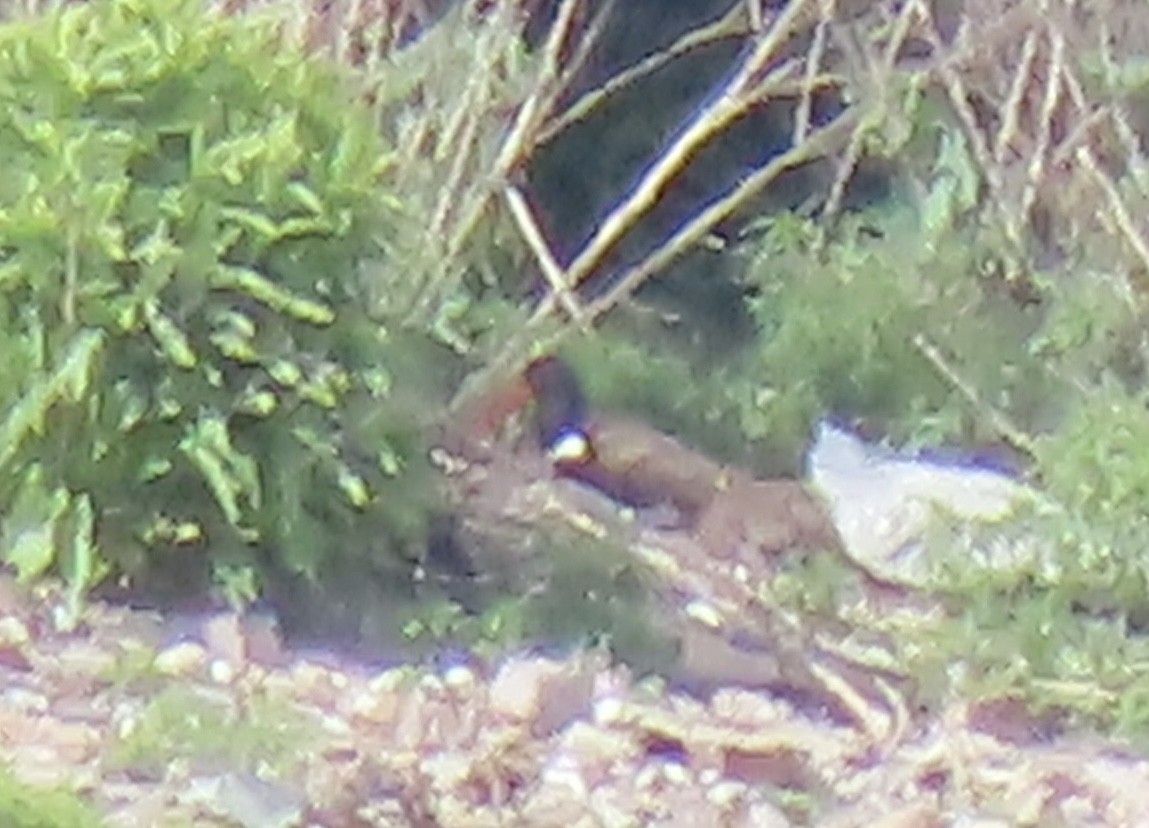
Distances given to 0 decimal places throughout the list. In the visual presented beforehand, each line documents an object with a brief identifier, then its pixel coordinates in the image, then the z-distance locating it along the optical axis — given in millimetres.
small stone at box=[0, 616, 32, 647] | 10008
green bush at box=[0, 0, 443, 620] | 9680
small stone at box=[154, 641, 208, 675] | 9750
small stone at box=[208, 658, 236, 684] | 9695
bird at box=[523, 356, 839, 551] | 11594
